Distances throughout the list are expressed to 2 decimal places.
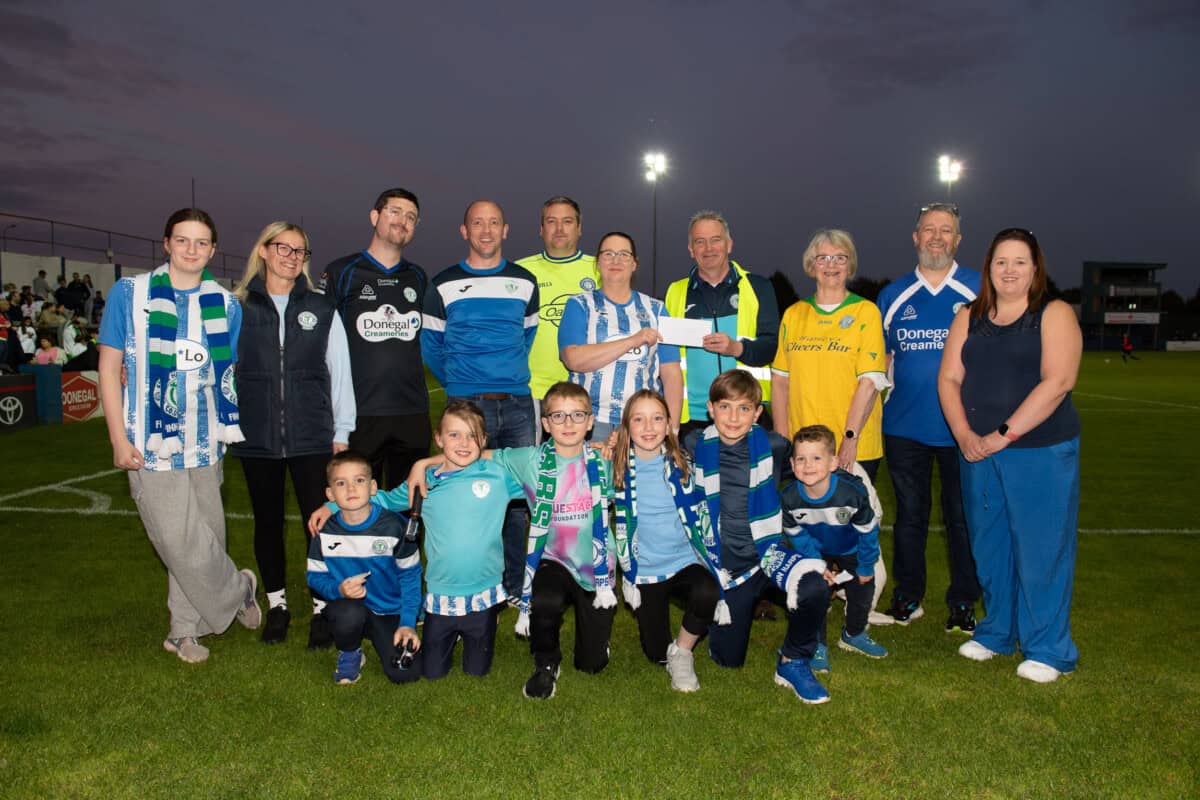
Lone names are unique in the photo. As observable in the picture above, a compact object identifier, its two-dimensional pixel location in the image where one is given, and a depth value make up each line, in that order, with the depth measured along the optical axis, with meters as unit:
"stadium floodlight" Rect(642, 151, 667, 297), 35.59
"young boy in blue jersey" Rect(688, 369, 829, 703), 4.14
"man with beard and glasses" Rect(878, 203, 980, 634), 4.64
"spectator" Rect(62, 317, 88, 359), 19.12
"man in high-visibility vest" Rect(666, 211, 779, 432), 4.95
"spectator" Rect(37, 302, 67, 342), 20.58
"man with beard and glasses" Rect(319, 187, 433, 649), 4.74
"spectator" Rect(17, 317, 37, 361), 17.27
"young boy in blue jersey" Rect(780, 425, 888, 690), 4.13
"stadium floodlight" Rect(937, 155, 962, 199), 24.15
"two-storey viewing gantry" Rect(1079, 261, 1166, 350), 77.31
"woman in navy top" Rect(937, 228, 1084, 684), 3.91
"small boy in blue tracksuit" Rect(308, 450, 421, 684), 4.02
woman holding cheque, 4.61
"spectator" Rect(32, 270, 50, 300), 24.80
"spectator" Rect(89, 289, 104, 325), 27.49
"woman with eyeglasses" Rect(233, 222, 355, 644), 4.39
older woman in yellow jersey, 4.54
